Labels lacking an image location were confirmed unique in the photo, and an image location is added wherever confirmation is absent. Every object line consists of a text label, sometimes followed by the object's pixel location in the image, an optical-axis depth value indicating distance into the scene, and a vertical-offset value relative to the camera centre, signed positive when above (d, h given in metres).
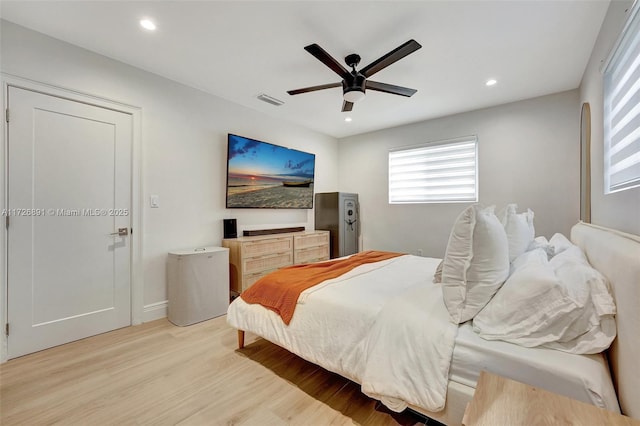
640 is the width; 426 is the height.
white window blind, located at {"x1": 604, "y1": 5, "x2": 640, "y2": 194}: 1.43 +0.63
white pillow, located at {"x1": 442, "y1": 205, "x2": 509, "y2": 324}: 1.33 -0.28
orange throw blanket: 1.82 -0.54
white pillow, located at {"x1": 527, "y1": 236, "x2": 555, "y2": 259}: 1.90 -0.25
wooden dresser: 3.29 -0.59
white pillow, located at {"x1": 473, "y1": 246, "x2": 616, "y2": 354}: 1.06 -0.42
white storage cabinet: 2.75 -0.80
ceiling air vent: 3.42 +1.48
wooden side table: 0.74 -0.58
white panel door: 2.14 -0.09
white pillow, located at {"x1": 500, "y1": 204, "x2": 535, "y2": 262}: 1.73 -0.13
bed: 0.94 -0.62
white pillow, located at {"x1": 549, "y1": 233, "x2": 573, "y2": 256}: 1.86 -0.24
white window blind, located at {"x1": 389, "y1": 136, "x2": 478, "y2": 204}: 3.98 +0.64
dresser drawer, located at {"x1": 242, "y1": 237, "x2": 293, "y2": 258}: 3.32 -0.47
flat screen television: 3.57 +0.54
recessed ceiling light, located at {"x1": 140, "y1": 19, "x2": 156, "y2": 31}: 2.08 +1.48
